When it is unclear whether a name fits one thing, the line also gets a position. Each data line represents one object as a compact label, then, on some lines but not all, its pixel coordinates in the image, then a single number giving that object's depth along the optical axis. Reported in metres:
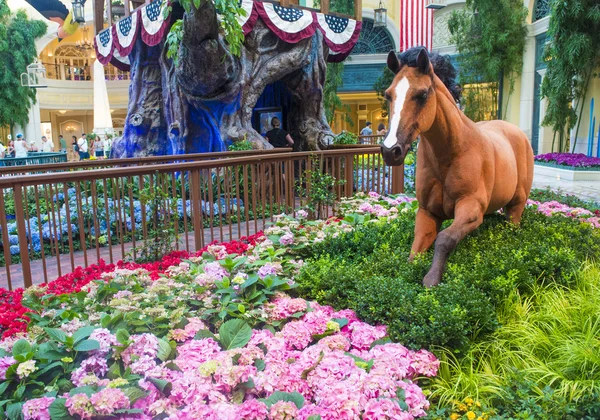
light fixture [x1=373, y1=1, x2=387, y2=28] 17.47
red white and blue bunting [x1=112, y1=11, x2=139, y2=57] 10.64
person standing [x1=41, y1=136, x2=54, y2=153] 21.79
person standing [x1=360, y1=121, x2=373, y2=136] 19.47
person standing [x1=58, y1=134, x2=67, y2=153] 24.54
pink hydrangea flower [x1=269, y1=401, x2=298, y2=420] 2.26
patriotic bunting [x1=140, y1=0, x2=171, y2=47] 9.70
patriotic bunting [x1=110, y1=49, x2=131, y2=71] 13.33
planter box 13.74
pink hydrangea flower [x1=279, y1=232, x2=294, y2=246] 4.80
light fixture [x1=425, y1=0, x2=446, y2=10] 19.09
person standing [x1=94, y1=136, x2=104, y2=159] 22.14
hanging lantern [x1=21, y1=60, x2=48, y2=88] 18.03
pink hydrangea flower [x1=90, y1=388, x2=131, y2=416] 2.15
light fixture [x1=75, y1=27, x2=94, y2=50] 32.62
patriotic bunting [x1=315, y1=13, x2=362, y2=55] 11.23
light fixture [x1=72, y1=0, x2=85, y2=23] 12.35
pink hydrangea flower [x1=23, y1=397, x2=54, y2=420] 2.20
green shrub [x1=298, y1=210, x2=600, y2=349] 3.04
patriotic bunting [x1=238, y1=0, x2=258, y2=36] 9.56
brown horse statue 3.23
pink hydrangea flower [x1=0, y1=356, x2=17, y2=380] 2.48
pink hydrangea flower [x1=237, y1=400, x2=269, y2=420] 2.26
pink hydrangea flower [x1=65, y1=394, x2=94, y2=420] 2.14
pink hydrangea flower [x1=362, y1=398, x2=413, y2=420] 2.34
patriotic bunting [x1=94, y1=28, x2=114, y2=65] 11.88
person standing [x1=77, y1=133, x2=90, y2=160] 22.08
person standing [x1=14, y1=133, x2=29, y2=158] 17.72
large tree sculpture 8.99
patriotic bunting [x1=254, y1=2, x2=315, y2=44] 10.15
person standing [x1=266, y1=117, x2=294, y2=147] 11.16
